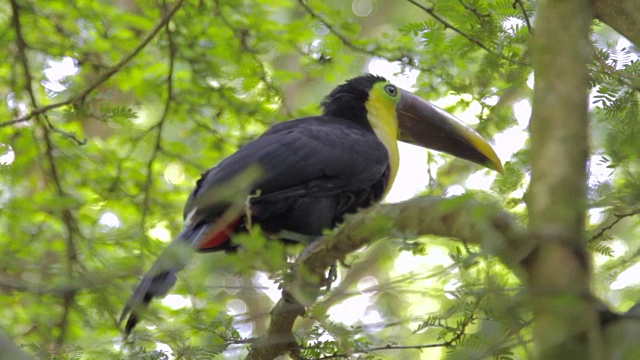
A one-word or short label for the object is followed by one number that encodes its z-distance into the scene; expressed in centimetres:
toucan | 784
